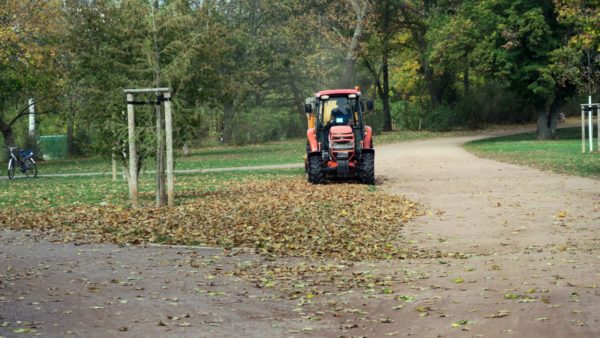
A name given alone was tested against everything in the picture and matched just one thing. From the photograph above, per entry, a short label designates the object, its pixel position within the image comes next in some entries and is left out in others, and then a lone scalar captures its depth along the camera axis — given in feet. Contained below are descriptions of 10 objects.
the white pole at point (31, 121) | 168.28
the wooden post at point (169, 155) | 68.54
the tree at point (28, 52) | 141.08
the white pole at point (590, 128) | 126.33
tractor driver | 91.91
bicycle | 119.47
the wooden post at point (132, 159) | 68.74
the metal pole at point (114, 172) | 99.93
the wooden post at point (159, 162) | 70.18
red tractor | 89.66
